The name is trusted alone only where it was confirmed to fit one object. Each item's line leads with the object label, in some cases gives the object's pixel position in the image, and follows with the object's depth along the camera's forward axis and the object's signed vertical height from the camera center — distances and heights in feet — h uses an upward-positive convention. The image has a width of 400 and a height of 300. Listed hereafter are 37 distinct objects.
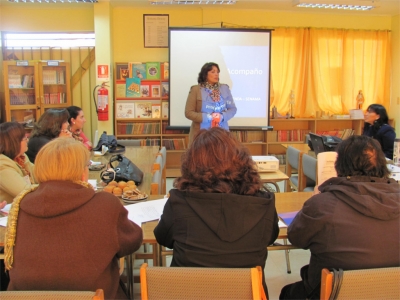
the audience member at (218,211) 4.87 -1.30
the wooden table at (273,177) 10.45 -1.85
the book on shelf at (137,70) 20.18 +1.90
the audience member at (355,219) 4.98 -1.42
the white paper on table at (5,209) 6.97 -1.84
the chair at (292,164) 12.51 -1.87
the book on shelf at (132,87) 20.16 +1.02
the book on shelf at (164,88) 20.33 +0.98
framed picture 20.42 +4.00
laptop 11.75 -1.09
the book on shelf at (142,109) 20.39 -0.11
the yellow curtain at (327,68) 21.30 +2.18
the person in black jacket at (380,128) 12.93 -0.65
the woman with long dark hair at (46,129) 11.07 -0.65
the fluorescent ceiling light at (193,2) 17.48 +4.78
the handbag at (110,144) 13.69 -1.30
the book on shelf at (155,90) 20.39 +0.88
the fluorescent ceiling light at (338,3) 17.88 +4.81
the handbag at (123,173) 9.09 -1.56
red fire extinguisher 19.54 +0.23
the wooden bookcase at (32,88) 19.63 +0.95
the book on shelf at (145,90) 20.31 +0.87
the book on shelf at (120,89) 20.11 +0.91
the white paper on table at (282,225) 6.45 -1.93
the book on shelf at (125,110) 20.24 -0.16
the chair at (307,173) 10.94 -1.88
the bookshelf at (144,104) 20.21 +0.16
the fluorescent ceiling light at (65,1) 18.17 +4.90
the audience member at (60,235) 4.57 -1.51
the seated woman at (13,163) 7.41 -1.16
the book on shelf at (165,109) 20.47 -0.10
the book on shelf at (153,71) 20.30 +1.86
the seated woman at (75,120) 13.74 -0.47
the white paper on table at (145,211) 6.75 -1.87
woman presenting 14.34 +0.16
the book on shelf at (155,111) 20.44 -0.21
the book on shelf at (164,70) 20.21 +1.87
